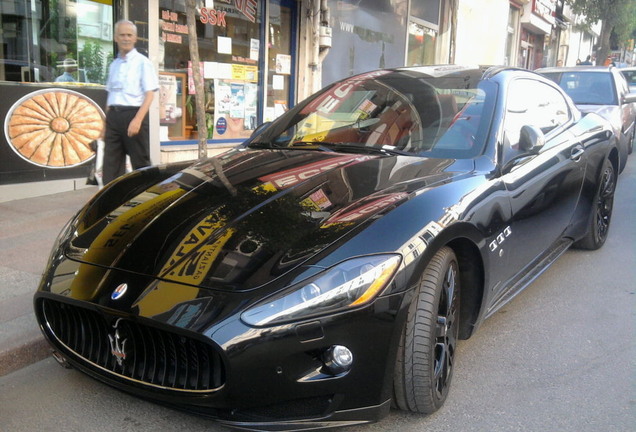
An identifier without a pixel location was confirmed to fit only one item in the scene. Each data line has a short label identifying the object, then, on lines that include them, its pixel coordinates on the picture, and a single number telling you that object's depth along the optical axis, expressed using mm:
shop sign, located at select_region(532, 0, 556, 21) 22709
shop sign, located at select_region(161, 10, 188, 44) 7949
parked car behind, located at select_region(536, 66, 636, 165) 9008
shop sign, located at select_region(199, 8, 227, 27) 8591
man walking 5203
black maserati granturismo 2176
